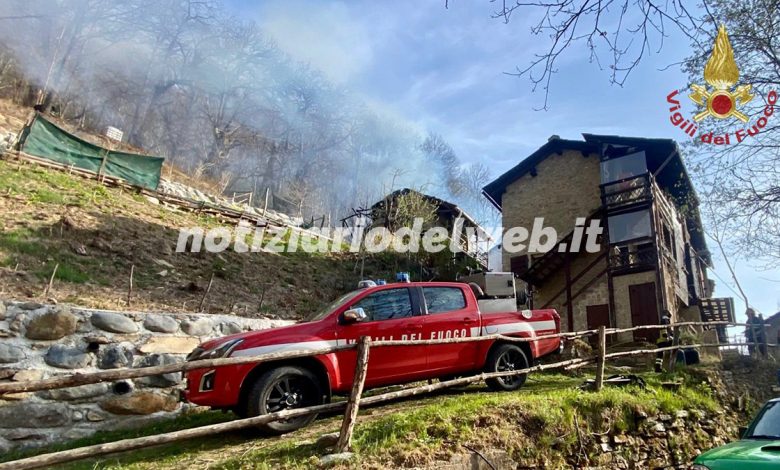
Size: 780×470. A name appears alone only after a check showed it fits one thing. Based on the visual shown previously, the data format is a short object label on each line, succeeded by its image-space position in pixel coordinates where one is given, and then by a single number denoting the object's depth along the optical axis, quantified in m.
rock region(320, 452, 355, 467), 3.65
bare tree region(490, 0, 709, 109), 3.04
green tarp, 15.77
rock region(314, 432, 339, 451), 3.94
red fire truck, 4.70
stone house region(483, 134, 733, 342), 16.84
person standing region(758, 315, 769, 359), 13.57
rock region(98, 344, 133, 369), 6.22
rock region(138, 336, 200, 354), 6.60
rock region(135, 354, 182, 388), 6.42
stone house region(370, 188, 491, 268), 24.11
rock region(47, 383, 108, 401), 5.66
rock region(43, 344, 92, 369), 5.89
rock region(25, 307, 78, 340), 5.87
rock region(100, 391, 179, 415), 5.98
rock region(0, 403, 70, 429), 5.26
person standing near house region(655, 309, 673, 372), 9.70
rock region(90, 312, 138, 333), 6.31
